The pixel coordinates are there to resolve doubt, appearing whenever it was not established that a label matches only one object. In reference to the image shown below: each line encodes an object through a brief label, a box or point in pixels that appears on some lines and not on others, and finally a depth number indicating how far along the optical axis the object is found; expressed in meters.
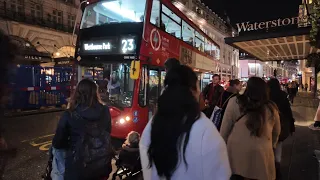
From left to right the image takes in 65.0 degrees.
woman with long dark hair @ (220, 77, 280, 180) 2.98
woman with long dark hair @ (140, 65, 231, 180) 1.62
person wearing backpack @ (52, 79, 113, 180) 2.63
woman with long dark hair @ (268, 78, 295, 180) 4.18
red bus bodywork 6.31
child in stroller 4.01
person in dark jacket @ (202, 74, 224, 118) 5.58
